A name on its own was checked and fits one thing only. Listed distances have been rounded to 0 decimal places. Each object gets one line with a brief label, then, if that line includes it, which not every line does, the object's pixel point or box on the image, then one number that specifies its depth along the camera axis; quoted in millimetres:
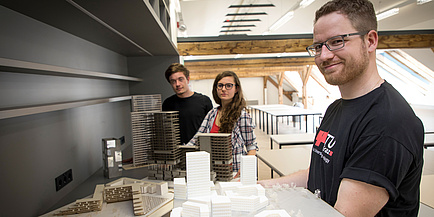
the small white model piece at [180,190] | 994
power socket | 1830
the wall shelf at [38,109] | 975
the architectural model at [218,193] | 801
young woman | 2080
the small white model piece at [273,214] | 775
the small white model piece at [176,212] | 794
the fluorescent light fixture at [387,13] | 4396
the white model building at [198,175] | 936
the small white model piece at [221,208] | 797
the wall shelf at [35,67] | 964
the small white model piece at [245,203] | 851
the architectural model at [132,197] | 1357
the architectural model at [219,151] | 1613
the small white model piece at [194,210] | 782
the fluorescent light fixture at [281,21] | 4745
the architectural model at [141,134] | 1875
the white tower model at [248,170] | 1049
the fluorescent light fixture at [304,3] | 4269
